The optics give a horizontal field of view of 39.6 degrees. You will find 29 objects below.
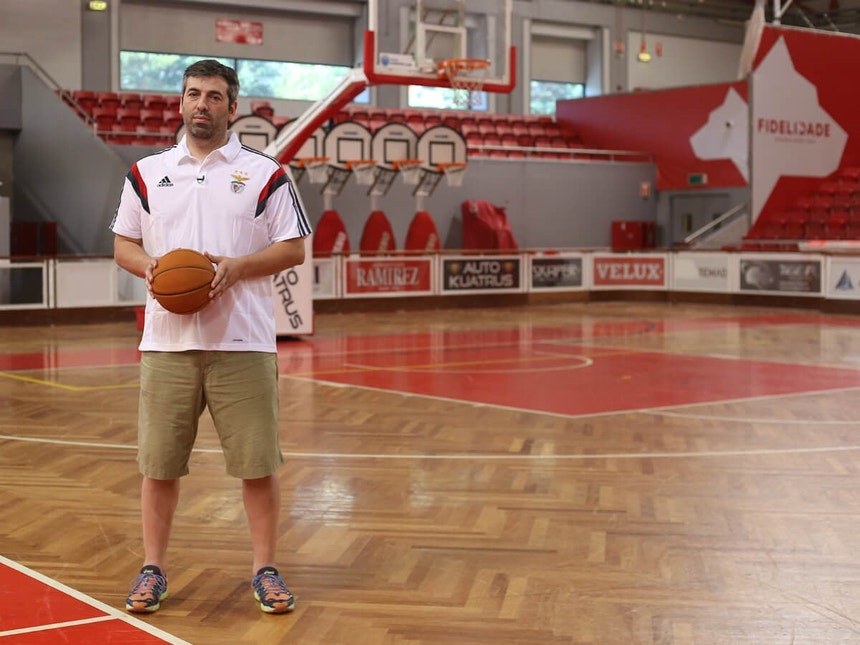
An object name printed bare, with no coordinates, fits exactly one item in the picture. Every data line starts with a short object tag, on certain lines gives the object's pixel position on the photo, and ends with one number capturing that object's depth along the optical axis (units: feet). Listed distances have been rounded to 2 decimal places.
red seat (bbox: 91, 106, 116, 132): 75.61
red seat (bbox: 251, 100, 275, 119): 80.86
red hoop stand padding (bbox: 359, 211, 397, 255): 72.95
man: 12.97
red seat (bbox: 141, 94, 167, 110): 79.15
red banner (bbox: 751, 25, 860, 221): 82.64
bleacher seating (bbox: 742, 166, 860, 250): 79.15
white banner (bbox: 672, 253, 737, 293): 72.79
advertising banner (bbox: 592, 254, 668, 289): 76.48
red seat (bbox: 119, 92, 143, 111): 78.54
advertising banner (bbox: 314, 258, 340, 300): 63.87
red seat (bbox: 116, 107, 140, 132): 76.59
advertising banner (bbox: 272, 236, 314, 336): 46.42
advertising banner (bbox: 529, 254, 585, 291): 73.77
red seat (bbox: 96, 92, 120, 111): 78.02
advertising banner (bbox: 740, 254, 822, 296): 67.87
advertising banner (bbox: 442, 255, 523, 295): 69.77
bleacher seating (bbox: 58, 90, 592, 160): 76.18
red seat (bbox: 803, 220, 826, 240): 79.61
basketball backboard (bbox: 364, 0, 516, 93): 54.13
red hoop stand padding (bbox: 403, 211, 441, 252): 75.46
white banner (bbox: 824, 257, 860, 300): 65.21
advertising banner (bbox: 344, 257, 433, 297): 65.57
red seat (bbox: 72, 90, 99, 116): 77.05
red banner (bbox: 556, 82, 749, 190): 84.58
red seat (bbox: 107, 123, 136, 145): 73.61
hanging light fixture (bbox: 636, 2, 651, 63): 95.61
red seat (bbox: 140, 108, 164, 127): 77.05
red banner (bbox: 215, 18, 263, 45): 88.48
